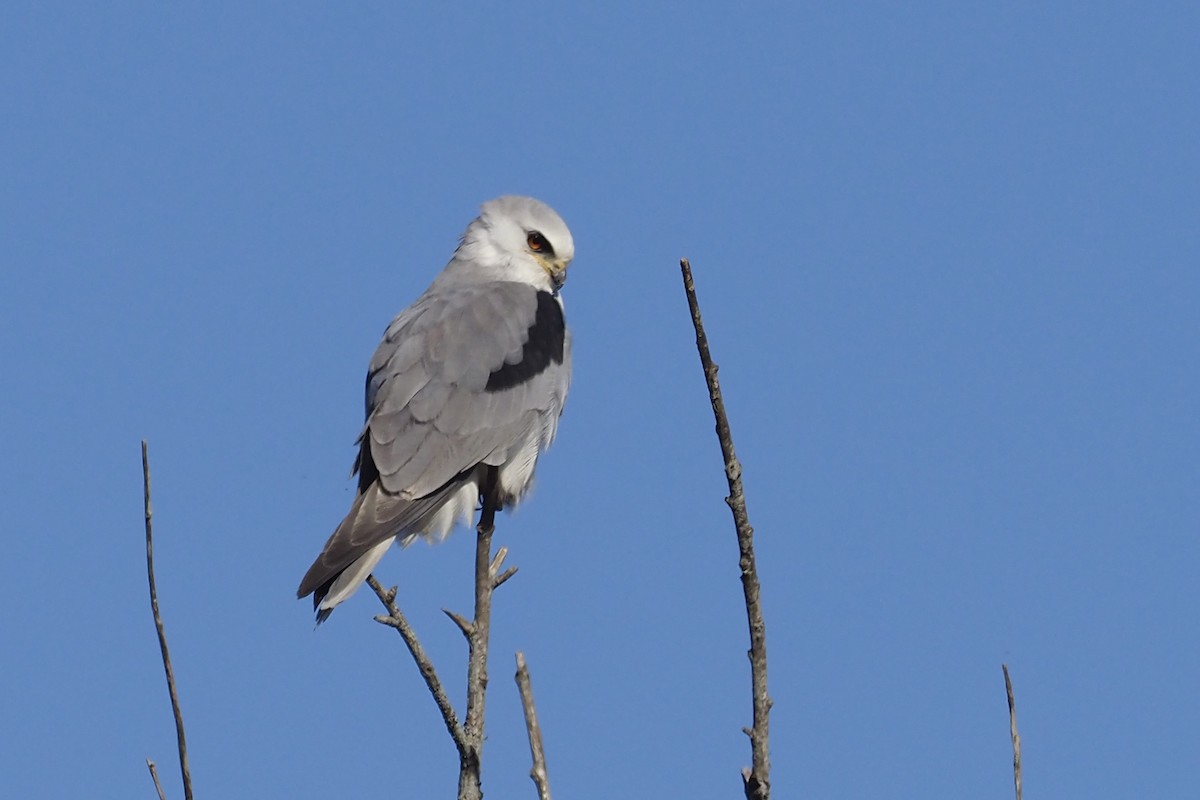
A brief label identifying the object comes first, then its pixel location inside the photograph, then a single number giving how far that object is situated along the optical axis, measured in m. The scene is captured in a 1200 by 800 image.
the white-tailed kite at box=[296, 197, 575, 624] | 10.16
